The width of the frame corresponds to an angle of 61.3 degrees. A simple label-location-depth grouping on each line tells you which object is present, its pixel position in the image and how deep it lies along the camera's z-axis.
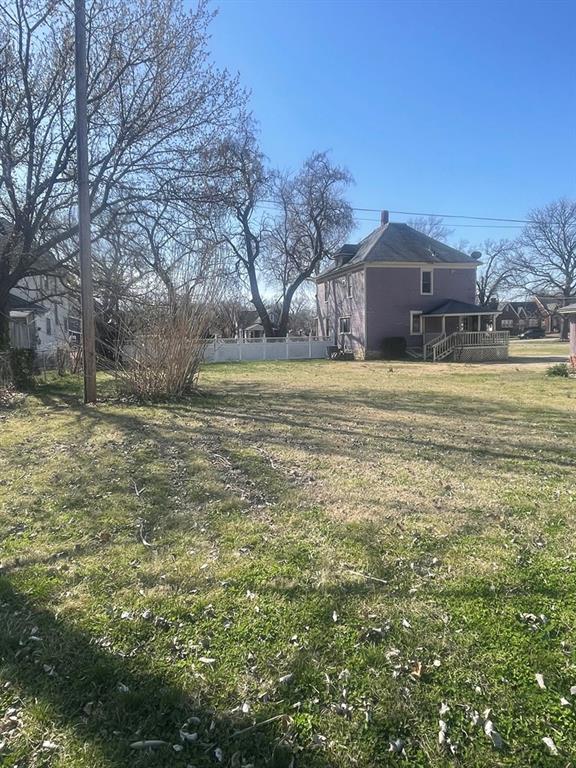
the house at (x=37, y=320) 14.95
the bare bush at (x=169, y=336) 10.27
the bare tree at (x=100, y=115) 10.54
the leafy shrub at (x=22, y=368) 12.12
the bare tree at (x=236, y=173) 11.97
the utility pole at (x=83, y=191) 8.84
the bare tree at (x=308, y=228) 34.56
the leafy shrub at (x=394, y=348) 29.14
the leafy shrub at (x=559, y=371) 16.23
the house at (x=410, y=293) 29.31
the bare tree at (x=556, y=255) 57.28
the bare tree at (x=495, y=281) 61.47
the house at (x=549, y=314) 68.00
